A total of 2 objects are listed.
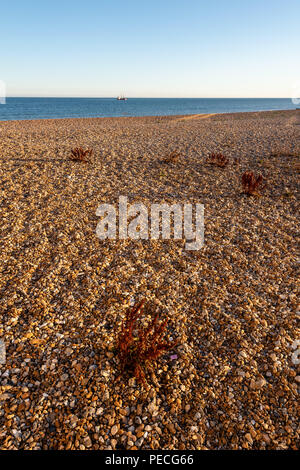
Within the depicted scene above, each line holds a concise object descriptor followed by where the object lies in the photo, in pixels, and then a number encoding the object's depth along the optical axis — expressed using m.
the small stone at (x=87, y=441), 3.04
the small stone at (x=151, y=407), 3.40
